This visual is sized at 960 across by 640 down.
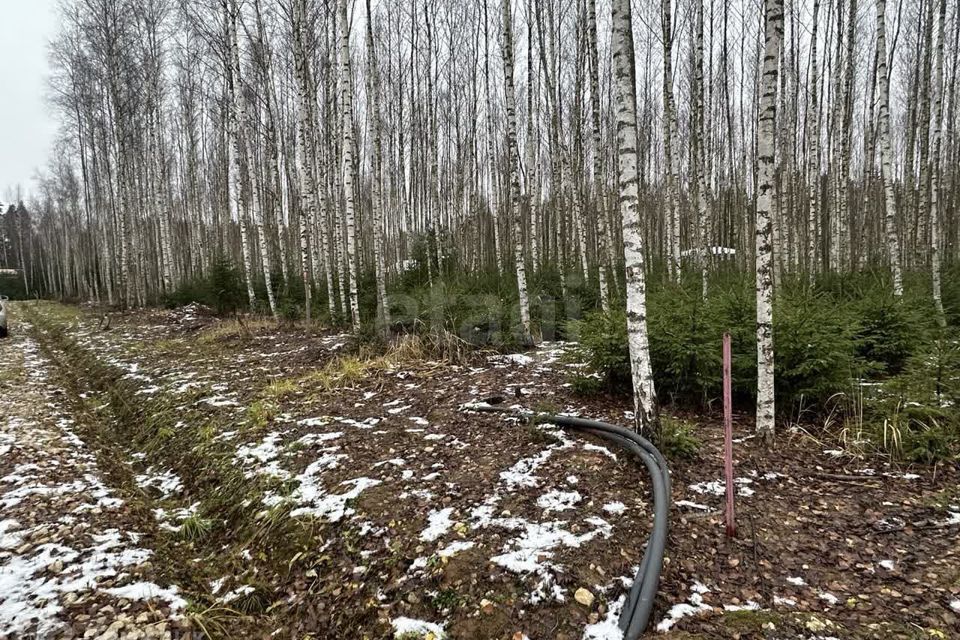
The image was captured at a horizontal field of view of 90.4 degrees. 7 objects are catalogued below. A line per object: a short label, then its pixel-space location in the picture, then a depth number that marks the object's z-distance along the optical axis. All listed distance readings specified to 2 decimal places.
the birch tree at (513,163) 6.88
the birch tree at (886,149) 7.46
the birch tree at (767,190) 3.58
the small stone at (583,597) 2.34
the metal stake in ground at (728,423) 2.63
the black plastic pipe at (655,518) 2.14
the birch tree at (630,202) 3.43
